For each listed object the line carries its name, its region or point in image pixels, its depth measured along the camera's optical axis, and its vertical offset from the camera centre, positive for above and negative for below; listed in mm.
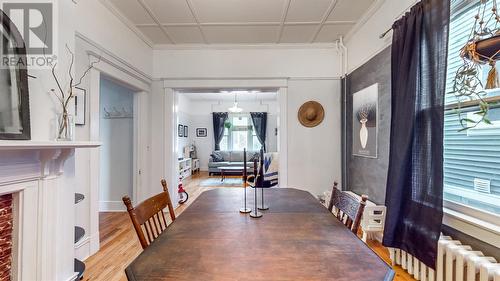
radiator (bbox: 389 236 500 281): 1241 -719
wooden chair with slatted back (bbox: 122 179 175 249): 1114 -386
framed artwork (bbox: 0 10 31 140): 1280 +320
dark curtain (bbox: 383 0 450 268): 1585 +58
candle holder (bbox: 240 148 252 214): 1477 -439
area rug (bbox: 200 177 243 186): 6461 -1184
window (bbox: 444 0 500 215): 1383 -63
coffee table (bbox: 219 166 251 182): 7324 -883
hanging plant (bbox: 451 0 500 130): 1082 +406
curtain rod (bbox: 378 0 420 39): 2053 +1171
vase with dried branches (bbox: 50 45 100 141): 1586 +194
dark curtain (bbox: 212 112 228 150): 8836 +643
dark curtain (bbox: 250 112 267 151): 8750 +637
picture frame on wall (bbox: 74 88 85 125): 2273 +351
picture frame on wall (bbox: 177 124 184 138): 7539 +334
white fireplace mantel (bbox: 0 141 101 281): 1350 -428
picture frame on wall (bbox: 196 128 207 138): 8945 +328
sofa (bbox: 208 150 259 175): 7777 -656
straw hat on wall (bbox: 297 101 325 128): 3740 +430
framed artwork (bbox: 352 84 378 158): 2717 +236
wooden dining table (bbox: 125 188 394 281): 809 -455
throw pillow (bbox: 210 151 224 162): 8109 -554
